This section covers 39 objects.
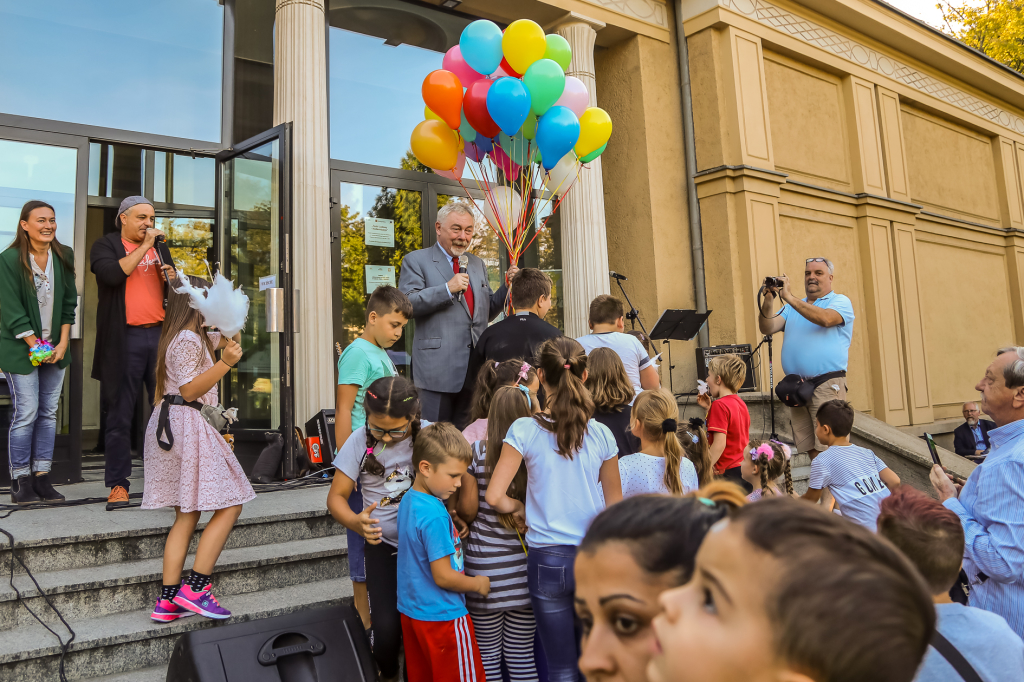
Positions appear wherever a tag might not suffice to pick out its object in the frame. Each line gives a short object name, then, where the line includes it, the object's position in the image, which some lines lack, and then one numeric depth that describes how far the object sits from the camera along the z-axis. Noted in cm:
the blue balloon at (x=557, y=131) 525
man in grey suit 442
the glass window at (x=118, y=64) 619
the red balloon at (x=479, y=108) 526
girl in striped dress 284
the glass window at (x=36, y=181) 607
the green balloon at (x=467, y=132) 559
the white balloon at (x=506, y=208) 568
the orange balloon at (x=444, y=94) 526
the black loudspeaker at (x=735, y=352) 810
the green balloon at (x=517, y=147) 555
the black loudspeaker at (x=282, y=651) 243
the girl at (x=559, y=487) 260
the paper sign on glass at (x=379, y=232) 733
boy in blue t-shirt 260
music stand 743
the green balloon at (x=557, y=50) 548
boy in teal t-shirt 338
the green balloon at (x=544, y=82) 516
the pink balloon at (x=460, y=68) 551
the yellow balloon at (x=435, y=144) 543
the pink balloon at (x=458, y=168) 574
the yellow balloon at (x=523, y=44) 525
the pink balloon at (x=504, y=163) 571
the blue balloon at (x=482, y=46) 530
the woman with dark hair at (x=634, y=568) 102
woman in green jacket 462
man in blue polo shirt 625
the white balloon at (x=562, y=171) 595
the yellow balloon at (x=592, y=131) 571
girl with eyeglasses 290
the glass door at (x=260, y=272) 552
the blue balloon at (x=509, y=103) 499
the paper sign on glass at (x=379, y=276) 727
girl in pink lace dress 324
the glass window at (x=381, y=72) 746
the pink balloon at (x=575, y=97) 568
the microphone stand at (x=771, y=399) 704
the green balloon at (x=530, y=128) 539
